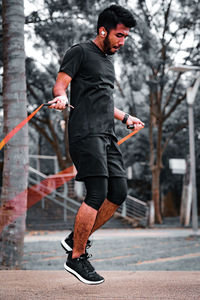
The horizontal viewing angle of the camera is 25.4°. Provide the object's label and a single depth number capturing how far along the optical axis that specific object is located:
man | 3.00
